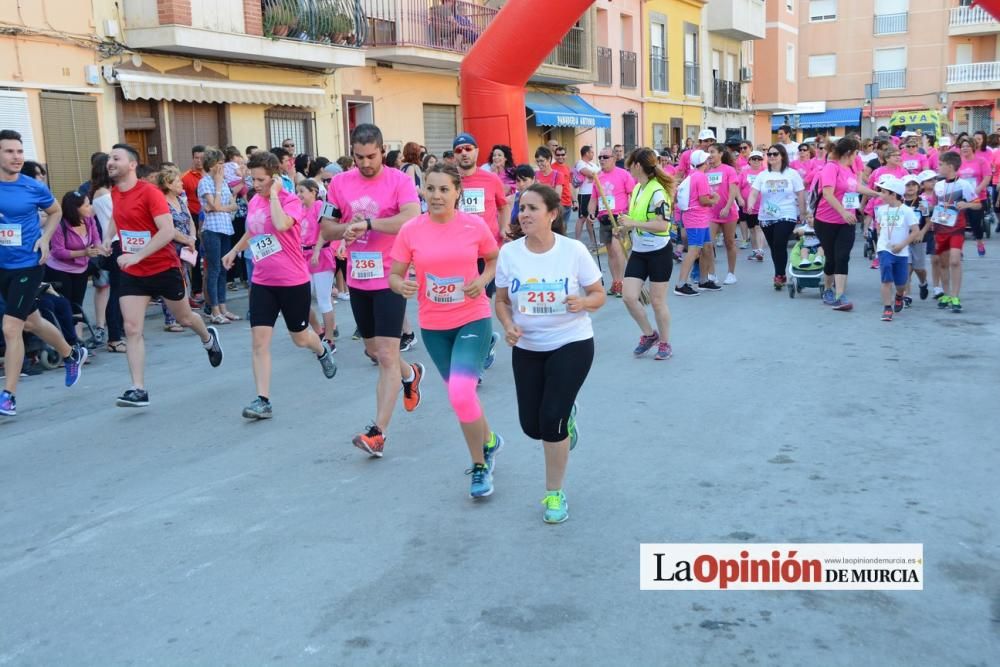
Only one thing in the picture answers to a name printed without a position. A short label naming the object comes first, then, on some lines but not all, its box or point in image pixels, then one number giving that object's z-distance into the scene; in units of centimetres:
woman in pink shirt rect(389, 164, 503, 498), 509
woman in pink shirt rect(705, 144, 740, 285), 1333
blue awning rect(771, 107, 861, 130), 5262
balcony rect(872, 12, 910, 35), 5266
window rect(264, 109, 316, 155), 1911
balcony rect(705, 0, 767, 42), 3953
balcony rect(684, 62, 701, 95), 3853
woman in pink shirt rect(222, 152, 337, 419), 678
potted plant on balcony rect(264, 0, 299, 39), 1795
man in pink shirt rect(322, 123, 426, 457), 590
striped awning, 1562
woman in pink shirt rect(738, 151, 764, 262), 1538
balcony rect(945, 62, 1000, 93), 4872
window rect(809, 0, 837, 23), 5431
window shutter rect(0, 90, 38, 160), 1396
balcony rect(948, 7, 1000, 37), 4944
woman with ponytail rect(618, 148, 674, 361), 850
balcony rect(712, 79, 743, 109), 4159
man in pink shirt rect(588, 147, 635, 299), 1296
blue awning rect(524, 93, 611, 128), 2677
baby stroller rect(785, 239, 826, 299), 1167
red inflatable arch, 1121
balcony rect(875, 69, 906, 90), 5284
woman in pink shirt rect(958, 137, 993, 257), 1563
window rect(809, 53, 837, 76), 5472
